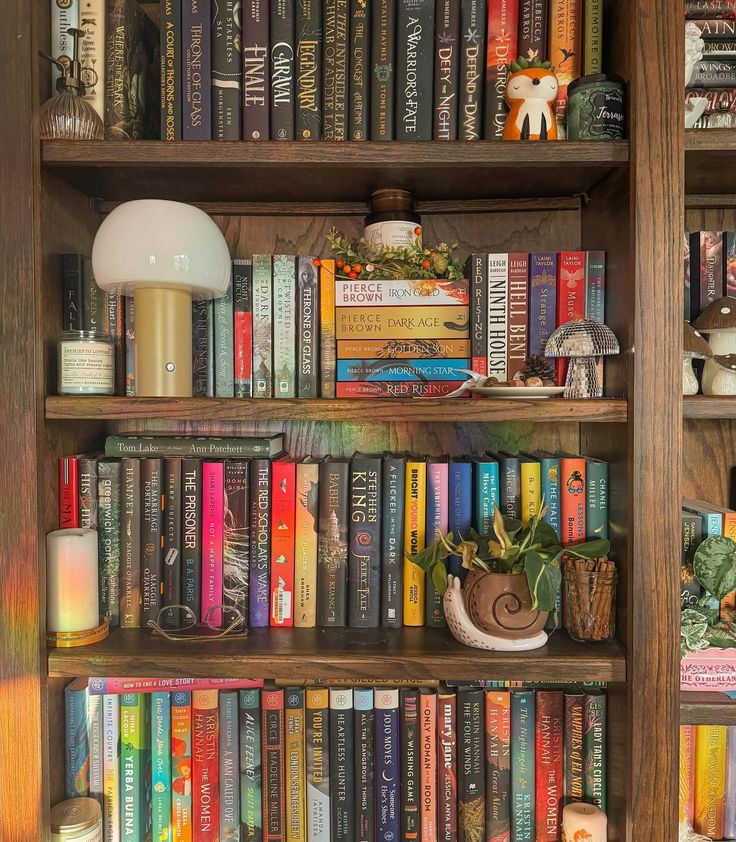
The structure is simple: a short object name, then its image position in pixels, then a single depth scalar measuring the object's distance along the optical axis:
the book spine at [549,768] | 1.05
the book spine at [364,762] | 1.05
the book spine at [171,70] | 1.00
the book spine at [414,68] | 0.99
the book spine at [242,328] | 1.08
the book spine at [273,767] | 1.05
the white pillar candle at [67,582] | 0.98
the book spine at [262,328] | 1.07
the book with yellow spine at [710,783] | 1.06
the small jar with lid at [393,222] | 1.08
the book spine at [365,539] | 1.05
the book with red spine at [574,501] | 1.05
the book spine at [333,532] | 1.05
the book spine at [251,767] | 1.06
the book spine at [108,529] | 1.06
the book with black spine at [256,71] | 0.99
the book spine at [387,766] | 1.05
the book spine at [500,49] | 1.00
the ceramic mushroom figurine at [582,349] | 0.98
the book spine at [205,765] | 1.05
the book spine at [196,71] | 1.00
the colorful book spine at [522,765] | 1.05
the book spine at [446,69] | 0.99
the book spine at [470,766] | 1.04
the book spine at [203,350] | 1.09
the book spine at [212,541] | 1.06
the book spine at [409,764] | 1.04
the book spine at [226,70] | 1.00
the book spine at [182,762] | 1.05
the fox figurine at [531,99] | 0.97
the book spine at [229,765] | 1.06
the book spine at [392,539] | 1.05
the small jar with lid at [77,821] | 0.99
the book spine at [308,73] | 1.00
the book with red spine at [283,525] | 1.06
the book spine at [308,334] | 1.07
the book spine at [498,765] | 1.05
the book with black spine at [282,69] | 0.99
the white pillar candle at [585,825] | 0.99
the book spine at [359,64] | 1.00
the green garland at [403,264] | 1.06
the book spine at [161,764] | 1.06
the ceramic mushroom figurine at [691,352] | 1.03
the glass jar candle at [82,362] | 0.99
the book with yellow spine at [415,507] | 1.06
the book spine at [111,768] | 1.06
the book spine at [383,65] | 1.00
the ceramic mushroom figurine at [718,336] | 1.03
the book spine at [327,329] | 1.07
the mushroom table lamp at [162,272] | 0.94
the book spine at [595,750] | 1.04
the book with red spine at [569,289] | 1.05
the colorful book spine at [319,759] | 1.05
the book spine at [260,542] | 1.06
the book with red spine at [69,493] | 1.04
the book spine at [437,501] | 1.06
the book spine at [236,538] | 1.06
